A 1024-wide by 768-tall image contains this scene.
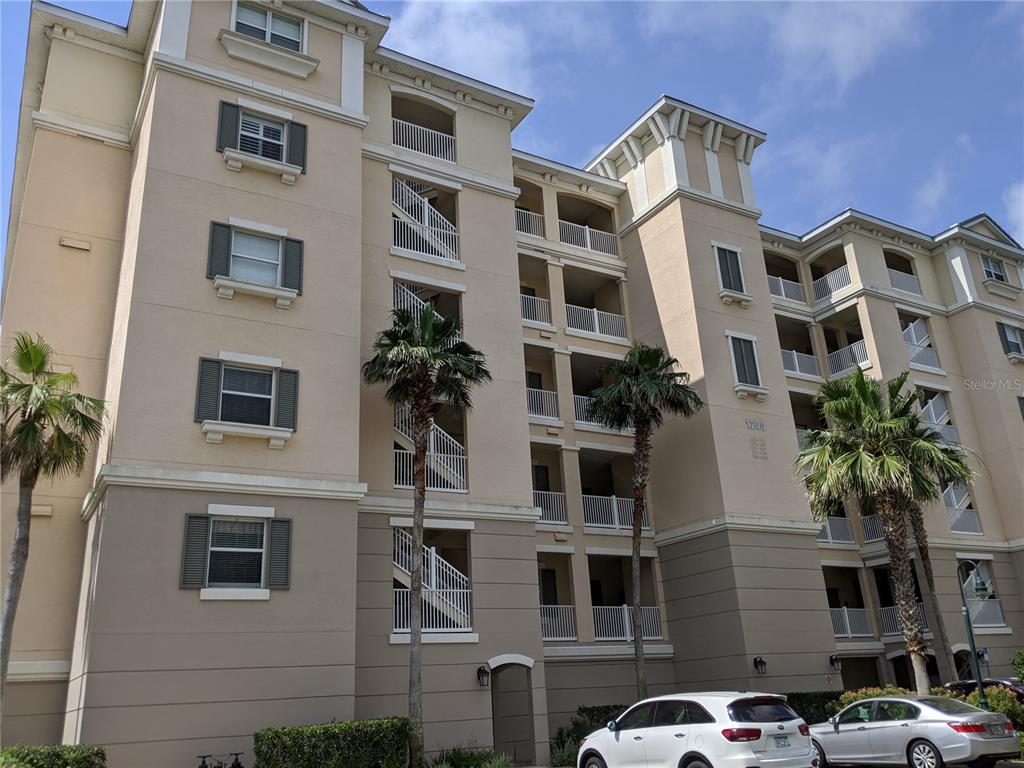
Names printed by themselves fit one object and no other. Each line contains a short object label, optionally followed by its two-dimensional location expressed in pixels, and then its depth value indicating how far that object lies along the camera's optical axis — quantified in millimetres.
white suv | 13164
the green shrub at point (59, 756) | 14258
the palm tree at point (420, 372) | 20359
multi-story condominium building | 18016
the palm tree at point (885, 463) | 23203
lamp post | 18844
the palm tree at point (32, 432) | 16125
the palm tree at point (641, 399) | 26078
